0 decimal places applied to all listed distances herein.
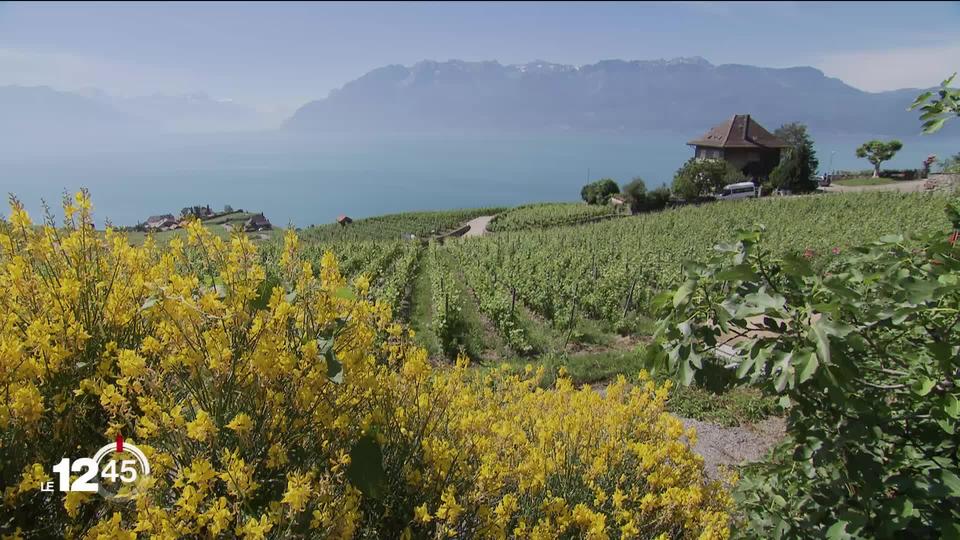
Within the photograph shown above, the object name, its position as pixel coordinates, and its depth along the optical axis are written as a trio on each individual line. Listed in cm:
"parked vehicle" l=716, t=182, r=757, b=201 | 4653
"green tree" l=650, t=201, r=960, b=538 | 171
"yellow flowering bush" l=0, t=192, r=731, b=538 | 193
